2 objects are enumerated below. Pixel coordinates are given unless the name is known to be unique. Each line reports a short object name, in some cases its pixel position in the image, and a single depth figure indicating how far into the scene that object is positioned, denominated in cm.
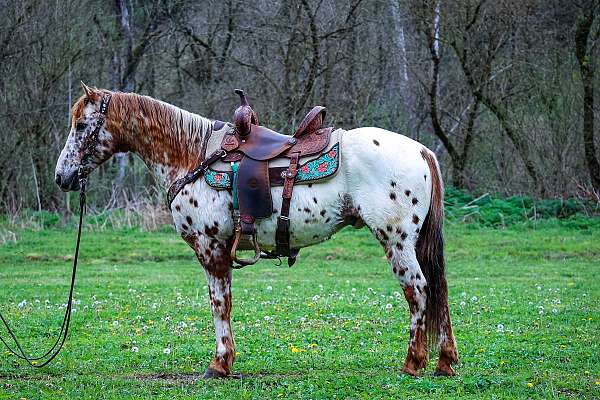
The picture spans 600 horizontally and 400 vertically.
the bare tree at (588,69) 4003
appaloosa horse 1351
